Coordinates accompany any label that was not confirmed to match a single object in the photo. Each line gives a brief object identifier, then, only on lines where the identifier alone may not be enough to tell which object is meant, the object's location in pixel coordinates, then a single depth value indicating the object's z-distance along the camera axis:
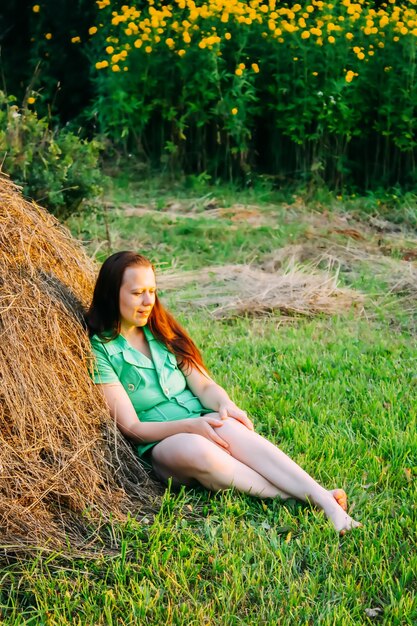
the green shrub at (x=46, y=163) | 6.60
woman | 3.85
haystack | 3.51
